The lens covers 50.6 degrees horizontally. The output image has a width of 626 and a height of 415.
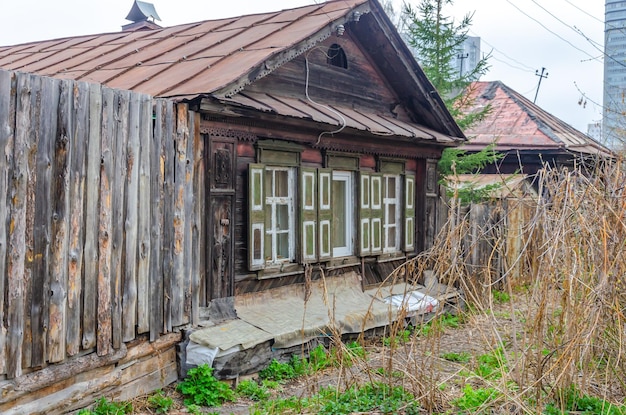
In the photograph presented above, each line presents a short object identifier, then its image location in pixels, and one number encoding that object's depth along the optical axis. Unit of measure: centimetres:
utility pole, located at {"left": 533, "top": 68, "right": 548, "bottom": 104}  2886
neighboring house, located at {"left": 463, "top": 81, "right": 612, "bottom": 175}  1705
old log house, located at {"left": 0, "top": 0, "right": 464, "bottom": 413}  521
